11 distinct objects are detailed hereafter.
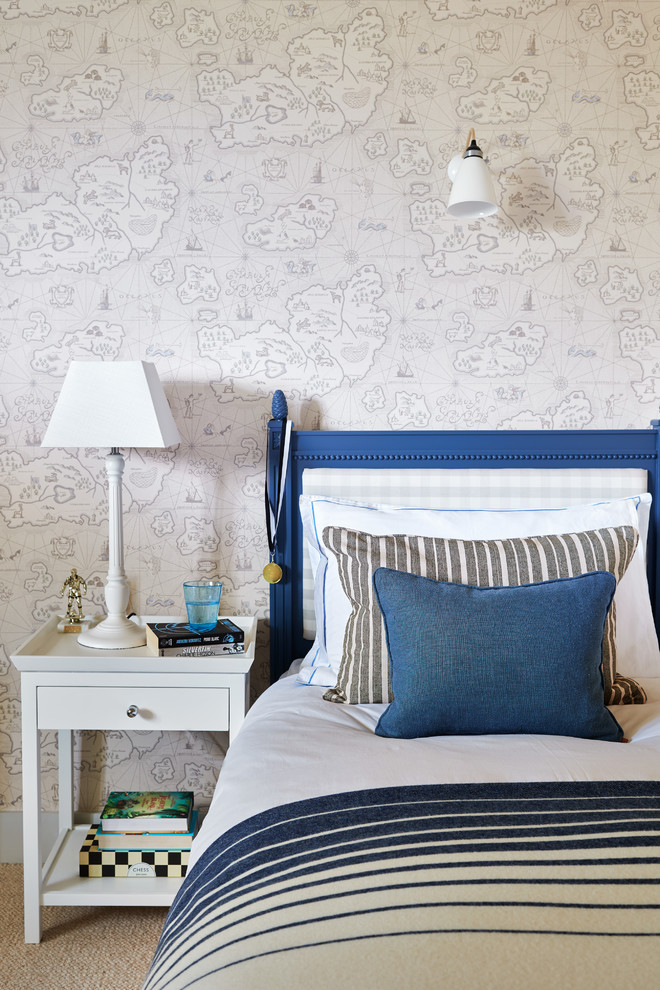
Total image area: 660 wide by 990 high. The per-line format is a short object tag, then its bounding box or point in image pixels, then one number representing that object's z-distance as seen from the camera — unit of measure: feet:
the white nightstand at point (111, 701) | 6.00
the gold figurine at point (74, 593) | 6.88
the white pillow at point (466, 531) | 5.98
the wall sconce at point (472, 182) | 6.38
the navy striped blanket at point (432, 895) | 2.68
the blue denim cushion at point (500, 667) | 4.60
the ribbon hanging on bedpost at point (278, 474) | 6.91
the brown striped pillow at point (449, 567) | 5.38
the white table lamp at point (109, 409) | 5.91
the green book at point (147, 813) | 6.30
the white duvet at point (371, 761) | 3.82
